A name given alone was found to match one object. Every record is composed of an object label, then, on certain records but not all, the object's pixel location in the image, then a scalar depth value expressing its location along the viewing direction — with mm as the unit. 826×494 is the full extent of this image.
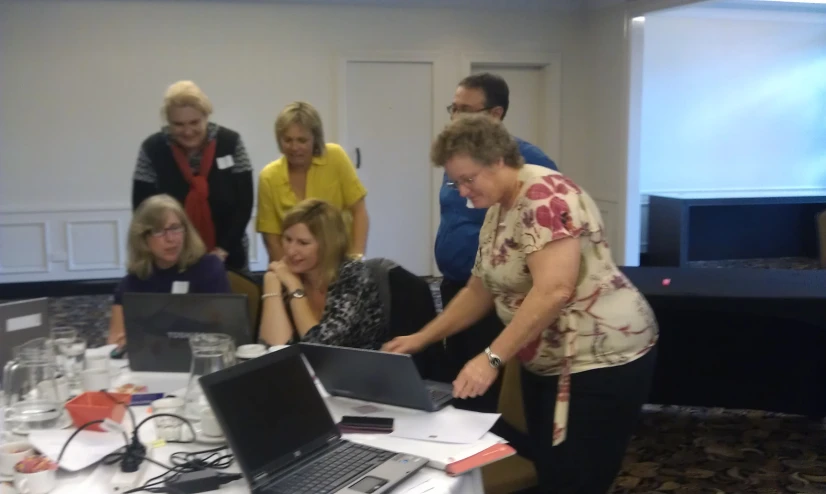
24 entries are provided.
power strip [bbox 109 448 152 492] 1392
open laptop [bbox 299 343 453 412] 1664
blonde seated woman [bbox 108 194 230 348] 2535
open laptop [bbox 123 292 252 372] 1965
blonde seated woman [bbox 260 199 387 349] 2281
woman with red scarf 3066
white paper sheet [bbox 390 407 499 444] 1603
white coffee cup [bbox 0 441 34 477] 1431
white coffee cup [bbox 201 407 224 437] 1601
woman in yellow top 3084
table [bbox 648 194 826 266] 6855
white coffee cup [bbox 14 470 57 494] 1351
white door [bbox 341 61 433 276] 6539
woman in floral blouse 1733
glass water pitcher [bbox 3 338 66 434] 1674
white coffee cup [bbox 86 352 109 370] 1945
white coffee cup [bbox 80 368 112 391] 1913
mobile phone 1656
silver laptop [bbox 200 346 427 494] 1382
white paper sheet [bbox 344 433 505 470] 1495
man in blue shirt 2561
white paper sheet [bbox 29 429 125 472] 1458
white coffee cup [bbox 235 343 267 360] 1882
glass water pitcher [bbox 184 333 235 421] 1678
